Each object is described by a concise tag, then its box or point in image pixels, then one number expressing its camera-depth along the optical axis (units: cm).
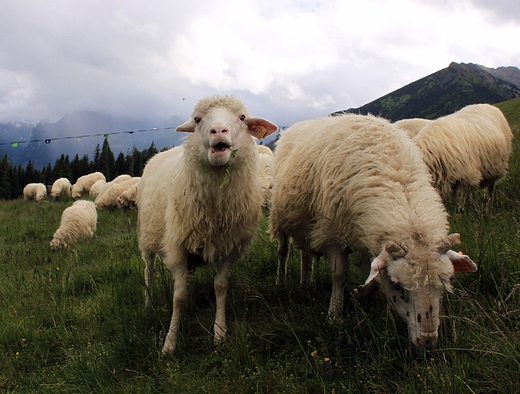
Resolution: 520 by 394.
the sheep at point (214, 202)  351
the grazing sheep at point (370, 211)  249
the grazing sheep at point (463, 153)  579
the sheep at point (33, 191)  2709
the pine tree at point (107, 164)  5303
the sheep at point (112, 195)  1650
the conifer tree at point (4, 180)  4444
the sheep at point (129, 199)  1497
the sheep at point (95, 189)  2337
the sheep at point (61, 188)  2720
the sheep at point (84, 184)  2714
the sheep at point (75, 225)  965
